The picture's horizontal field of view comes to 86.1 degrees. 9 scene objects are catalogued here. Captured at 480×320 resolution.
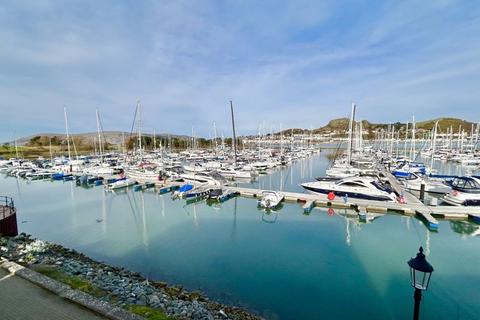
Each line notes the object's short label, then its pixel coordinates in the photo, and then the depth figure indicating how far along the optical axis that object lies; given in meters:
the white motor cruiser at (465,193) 20.69
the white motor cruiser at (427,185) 26.77
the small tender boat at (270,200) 22.72
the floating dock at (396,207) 19.30
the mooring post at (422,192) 23.20
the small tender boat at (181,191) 26.75
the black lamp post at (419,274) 4.20
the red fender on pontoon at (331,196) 23.11
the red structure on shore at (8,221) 14.02
